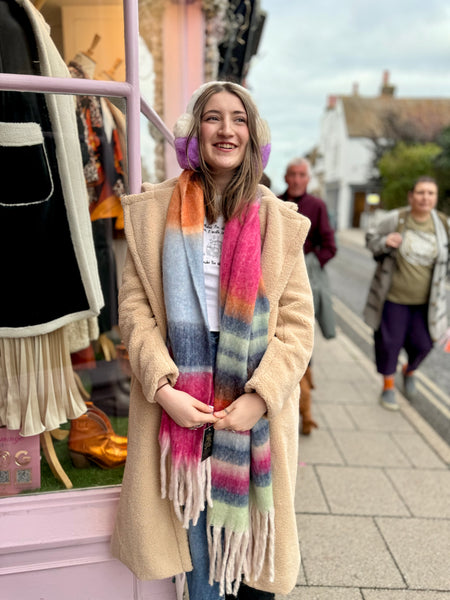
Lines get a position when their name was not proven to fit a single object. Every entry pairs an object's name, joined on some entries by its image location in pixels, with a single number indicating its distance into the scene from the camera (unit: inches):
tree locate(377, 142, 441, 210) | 936.9
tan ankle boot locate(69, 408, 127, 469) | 81.9
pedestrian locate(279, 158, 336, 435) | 142.5
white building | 1252.0
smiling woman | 54.5
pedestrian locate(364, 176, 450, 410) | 150.5
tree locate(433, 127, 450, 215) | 715.4
